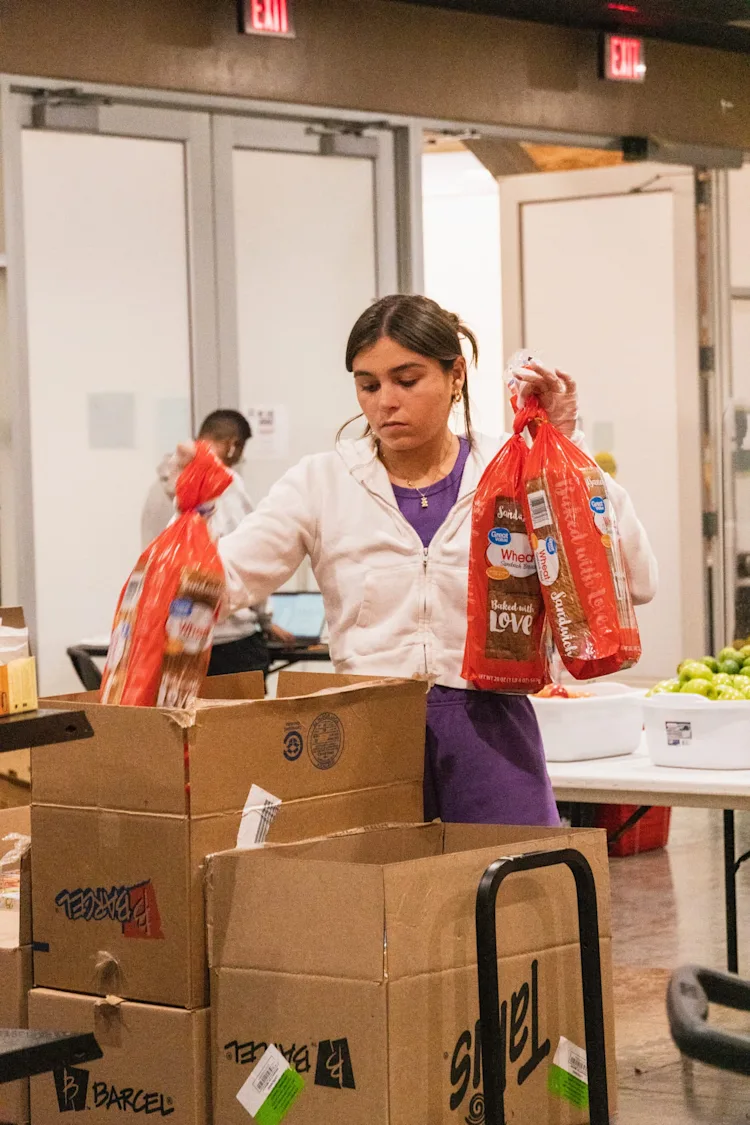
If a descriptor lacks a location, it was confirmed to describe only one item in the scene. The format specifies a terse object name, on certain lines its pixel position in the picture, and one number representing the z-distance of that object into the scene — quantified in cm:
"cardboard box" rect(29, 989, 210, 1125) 366
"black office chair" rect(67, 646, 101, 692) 939
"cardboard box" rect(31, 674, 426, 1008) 361
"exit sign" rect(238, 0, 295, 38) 1003
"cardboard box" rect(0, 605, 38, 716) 297
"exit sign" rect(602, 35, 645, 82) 1177
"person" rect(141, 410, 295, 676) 904
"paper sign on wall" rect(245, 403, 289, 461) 1078
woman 414
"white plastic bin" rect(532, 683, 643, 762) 594
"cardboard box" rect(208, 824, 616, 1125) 341
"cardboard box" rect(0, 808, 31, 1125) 396
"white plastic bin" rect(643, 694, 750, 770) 566
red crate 942
